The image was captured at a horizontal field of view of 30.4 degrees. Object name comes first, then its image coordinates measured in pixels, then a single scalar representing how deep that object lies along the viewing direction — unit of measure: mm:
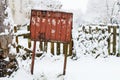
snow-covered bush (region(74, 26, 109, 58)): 6835
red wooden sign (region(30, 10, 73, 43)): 4626
